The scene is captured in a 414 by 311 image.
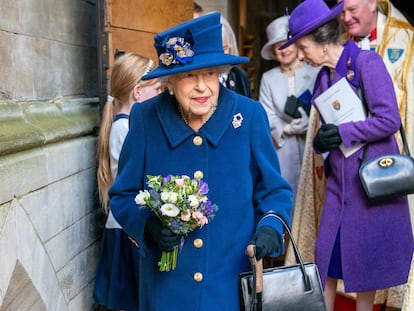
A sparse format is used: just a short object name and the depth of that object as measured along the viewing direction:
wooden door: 3.95
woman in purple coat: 3.73
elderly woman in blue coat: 2.59
